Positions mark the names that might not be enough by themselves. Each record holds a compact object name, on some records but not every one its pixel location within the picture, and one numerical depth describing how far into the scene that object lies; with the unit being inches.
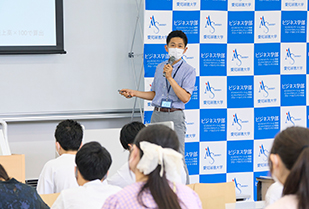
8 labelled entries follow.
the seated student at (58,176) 283.6
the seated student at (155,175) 180.3
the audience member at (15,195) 219.6
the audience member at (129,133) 293.2
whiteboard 349.6
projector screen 346.0
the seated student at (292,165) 165.3
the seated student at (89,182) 241.7
